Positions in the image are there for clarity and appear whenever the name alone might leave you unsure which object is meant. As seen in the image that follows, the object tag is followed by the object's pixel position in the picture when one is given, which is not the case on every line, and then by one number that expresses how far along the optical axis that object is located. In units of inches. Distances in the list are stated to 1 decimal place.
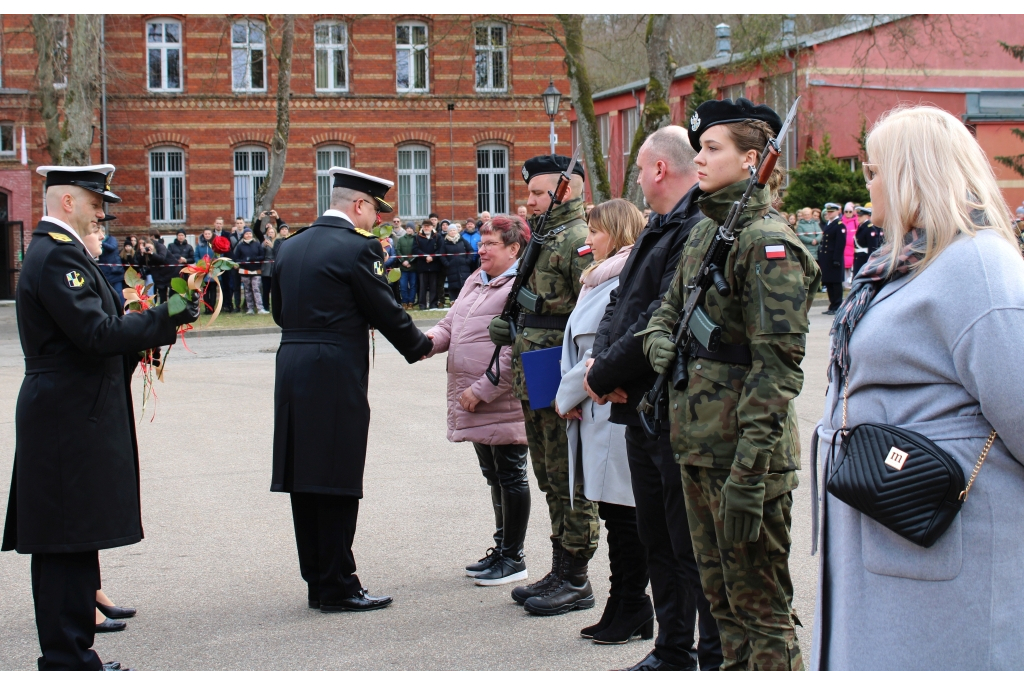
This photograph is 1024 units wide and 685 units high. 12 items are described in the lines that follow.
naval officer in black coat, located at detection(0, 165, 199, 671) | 157.8
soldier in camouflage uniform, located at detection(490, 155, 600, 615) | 193.0
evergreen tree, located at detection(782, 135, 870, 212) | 1263.5
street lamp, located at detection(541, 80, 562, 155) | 1025.5
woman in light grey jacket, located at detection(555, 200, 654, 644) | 173.6
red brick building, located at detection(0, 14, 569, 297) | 1346.0
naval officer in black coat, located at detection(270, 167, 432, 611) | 196.1
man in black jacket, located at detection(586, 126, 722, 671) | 146.7
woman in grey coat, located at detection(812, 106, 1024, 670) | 97.0
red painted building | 1531.7
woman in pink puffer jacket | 212.1
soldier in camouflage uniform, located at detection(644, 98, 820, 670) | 121.7
